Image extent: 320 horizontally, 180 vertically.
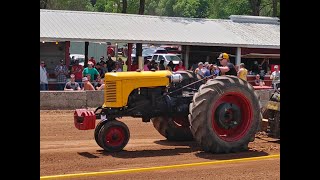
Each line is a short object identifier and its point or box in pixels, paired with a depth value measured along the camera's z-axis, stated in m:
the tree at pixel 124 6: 32.84
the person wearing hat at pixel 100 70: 20.07
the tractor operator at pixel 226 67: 8.90
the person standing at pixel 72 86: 16.30
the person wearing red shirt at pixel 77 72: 18.68
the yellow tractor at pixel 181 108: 8.24
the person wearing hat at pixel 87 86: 16.09
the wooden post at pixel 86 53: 23.03
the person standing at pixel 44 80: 17.19
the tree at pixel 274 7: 38.12
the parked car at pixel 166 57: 32.39
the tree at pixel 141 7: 31.95
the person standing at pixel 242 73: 15.62
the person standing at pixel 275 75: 21.42
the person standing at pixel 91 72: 18.04
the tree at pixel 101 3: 41.31
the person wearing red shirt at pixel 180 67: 21.77
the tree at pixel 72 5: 52.15
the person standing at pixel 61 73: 19.17
